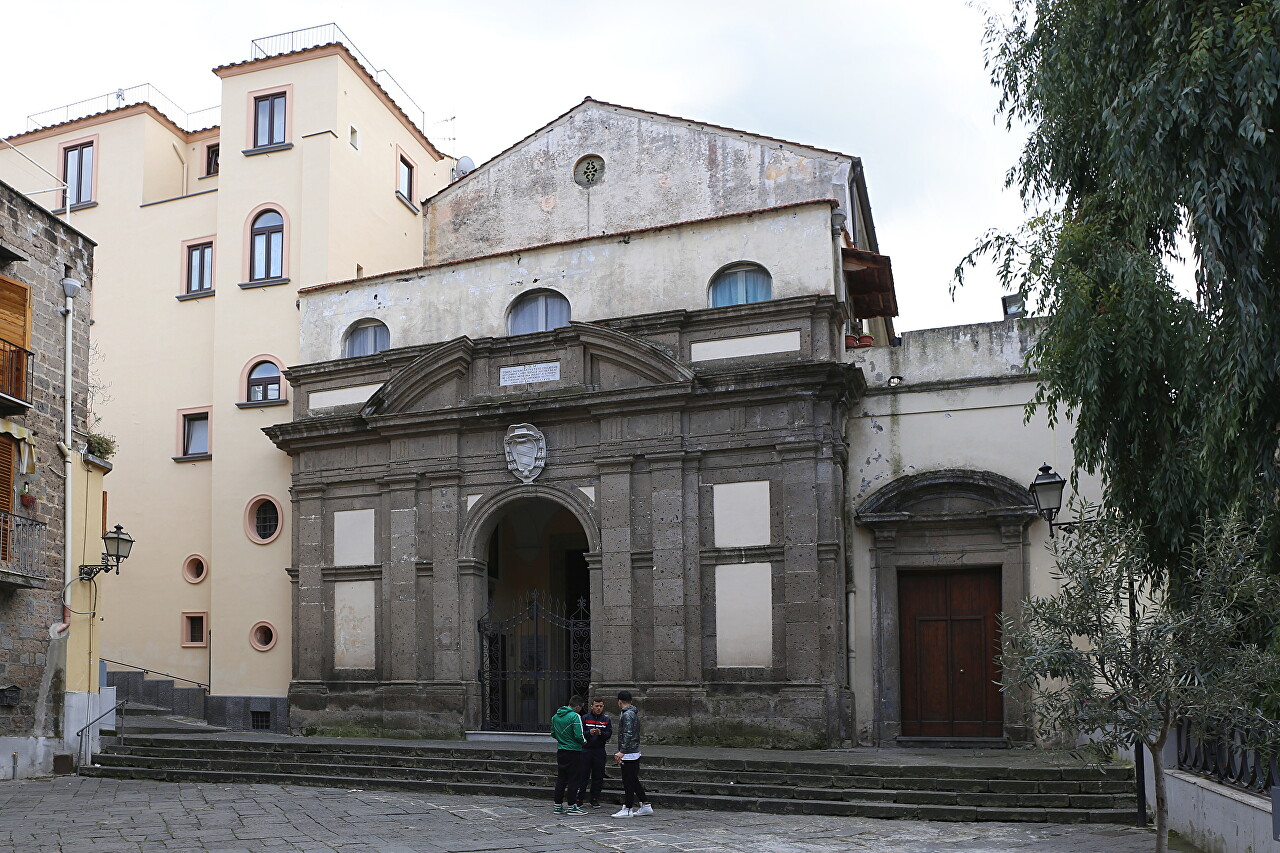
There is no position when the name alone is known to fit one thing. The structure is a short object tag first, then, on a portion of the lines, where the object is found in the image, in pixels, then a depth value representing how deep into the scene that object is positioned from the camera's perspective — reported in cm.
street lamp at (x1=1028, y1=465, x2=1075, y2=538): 1426
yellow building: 2292
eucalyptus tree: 977
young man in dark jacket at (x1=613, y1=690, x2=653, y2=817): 1397
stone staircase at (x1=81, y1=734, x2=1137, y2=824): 1380
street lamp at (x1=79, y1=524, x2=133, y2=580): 1819
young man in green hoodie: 1414
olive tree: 884
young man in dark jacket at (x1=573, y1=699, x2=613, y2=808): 1427
